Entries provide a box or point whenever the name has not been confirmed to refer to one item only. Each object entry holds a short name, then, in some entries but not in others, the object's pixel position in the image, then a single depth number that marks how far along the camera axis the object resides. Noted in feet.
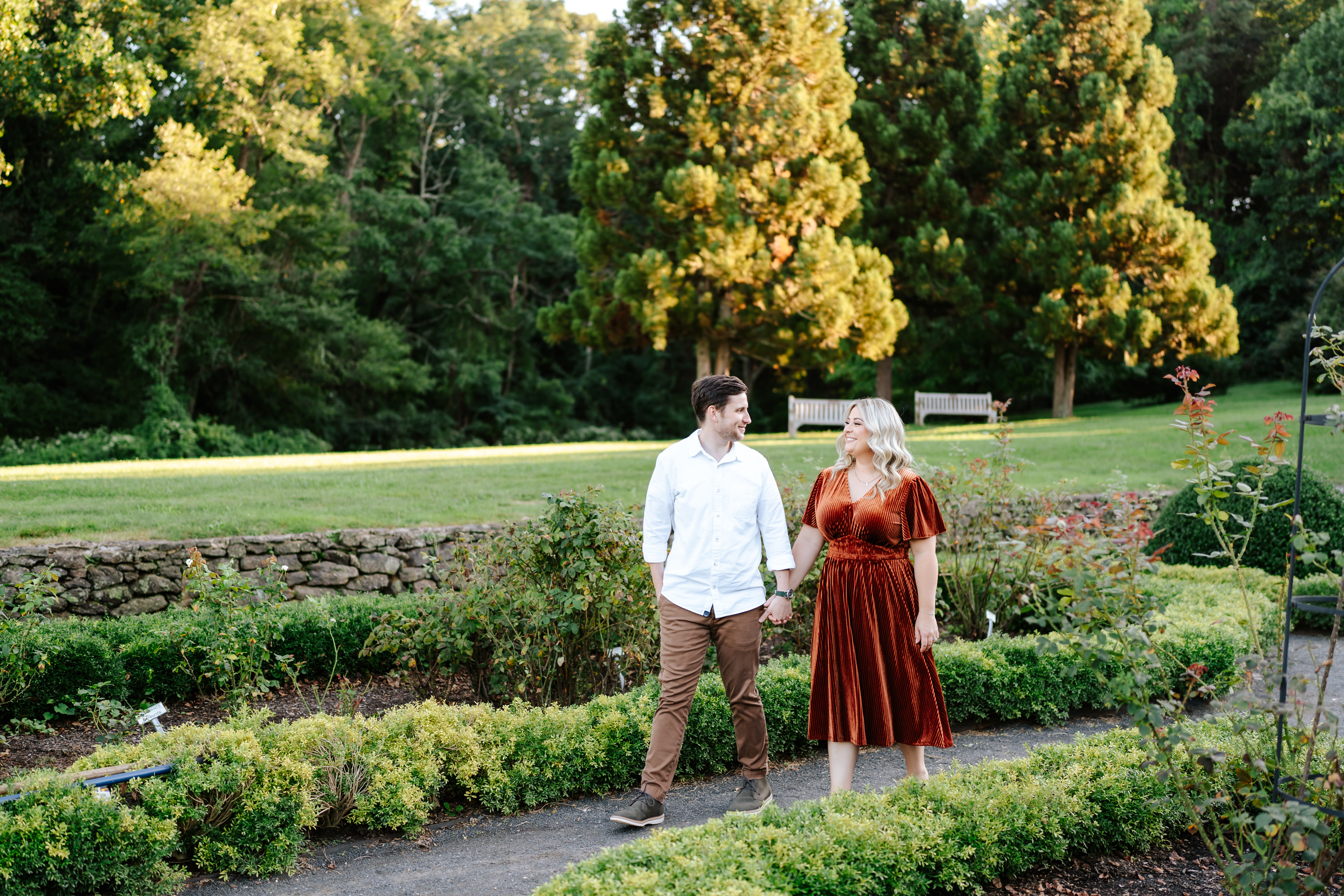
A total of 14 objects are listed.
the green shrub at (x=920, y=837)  9.85
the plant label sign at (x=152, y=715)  14.08
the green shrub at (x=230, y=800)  11.80
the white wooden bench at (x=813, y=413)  72.13
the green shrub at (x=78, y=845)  10.57
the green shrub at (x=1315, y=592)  24.62
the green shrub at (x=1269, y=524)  26.63
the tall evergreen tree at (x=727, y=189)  65.21
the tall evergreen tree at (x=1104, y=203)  69.62
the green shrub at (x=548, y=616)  16.31
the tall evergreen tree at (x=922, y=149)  75.51
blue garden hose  11.62
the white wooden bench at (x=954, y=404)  76.33
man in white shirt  12.76
